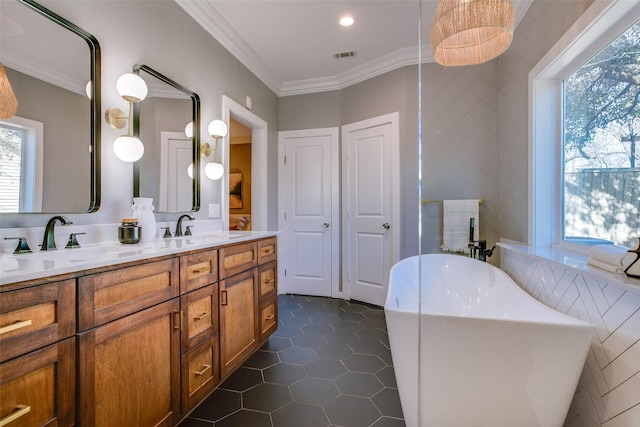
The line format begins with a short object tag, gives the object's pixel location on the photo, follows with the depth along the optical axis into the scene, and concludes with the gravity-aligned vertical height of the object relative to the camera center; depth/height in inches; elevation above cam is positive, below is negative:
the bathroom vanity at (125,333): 29.8 -17.0
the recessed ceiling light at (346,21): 91.0 +62.7
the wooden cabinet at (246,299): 64.6 -22.2
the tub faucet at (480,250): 85.3 -11.1
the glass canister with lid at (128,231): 55.7 -3.4
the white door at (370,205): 109.6 +3.6
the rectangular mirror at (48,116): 43.3 +17.0
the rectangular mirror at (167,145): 66.2 +18.0
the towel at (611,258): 38.8 -6.4
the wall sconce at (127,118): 59.0 +20.2
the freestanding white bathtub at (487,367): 39.0 -21.7
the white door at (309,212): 133.2 +0.9
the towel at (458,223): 91.1 -3.0
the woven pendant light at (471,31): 53.6 +38.9
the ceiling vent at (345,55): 110.5 +62.9
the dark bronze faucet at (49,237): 45.9 -3.7
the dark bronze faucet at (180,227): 74.7 -3.5
